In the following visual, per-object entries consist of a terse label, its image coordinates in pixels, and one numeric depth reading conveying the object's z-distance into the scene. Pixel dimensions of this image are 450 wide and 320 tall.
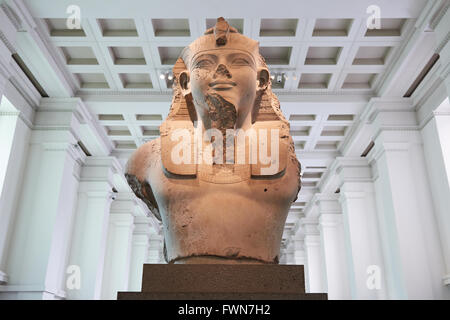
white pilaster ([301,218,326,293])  18.79
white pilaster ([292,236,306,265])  22.02
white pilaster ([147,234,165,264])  21.19
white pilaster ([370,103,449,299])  8.12
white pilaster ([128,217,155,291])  18.55
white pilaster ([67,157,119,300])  11.49
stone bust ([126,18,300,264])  2.69
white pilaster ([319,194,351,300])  14.84
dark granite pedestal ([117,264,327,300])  2.25
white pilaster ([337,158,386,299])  11.45
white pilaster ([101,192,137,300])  14.70
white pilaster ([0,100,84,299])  8.41
